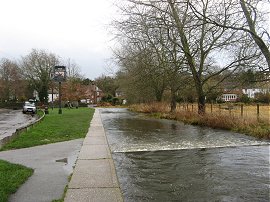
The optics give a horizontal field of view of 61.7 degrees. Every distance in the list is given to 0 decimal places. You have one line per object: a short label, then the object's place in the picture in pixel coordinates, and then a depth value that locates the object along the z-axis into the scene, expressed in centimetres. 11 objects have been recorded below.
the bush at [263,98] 4047
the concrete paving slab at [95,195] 368
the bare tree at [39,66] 5079
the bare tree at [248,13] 876
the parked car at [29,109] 2871
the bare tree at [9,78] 5095
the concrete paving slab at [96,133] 998
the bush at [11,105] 4887
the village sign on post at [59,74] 2664
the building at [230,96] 6799
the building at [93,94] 6414
